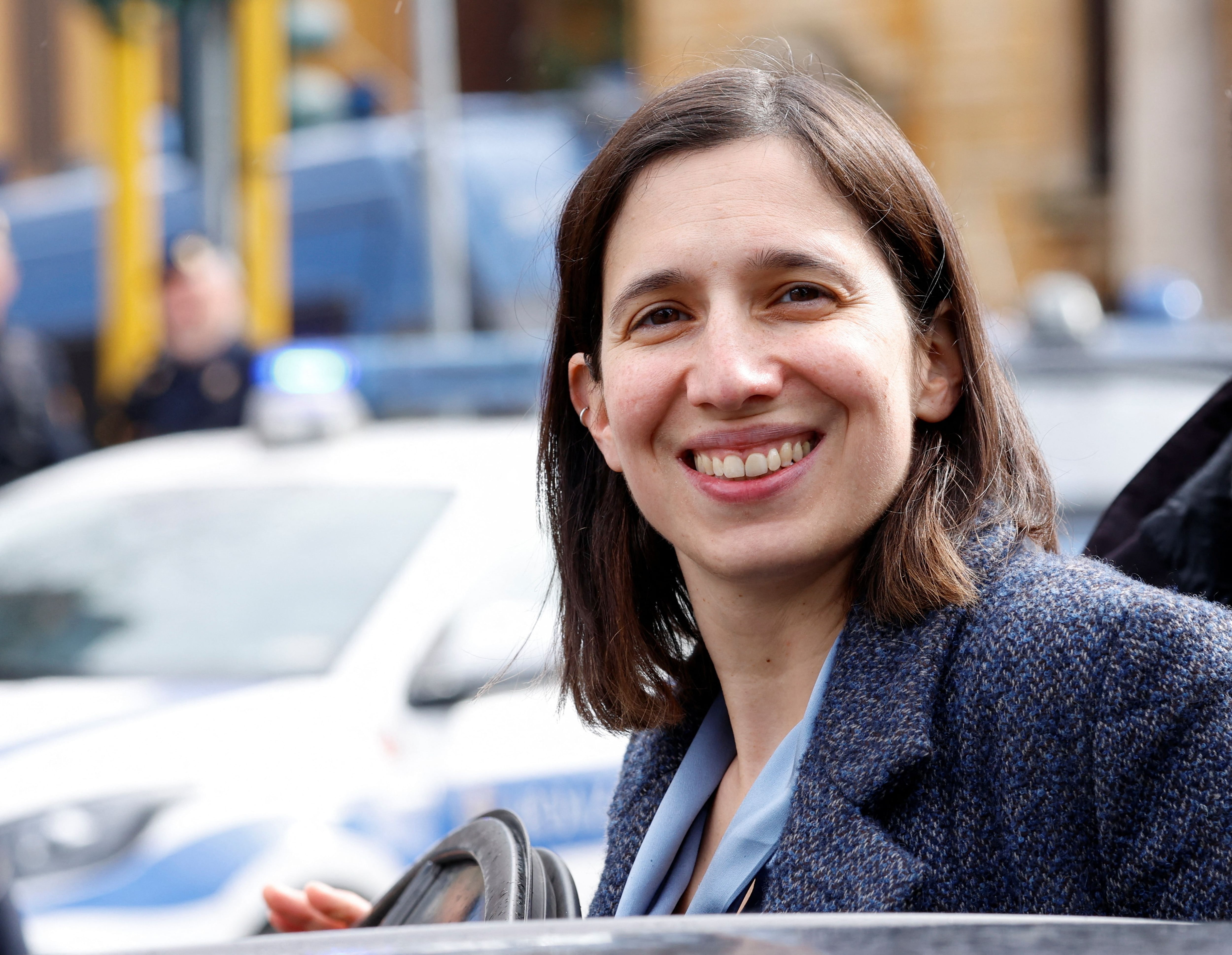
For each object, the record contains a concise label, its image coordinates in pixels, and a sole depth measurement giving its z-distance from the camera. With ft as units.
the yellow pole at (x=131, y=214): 30.48
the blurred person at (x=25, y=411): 21.26
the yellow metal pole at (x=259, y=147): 29.27
